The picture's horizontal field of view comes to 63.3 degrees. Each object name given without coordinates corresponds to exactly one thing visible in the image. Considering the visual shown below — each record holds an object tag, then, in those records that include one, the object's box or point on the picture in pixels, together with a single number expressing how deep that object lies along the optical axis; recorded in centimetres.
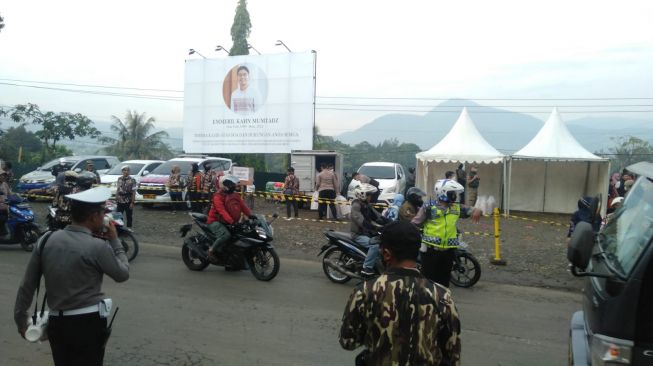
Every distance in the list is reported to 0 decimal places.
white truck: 1970
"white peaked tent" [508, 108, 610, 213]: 1811
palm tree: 4209
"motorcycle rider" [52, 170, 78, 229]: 845
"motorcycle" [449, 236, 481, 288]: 802
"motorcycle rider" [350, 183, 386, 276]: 758
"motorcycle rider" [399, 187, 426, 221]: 679
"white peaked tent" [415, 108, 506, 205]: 1833
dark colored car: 262
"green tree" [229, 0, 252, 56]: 4131
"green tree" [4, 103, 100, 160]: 2906
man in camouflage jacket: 235
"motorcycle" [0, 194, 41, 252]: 998
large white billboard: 2430
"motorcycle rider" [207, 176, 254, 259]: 824
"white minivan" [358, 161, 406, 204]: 1788
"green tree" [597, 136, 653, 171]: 3976
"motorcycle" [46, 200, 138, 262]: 890
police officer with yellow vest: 616
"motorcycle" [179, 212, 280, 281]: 818
